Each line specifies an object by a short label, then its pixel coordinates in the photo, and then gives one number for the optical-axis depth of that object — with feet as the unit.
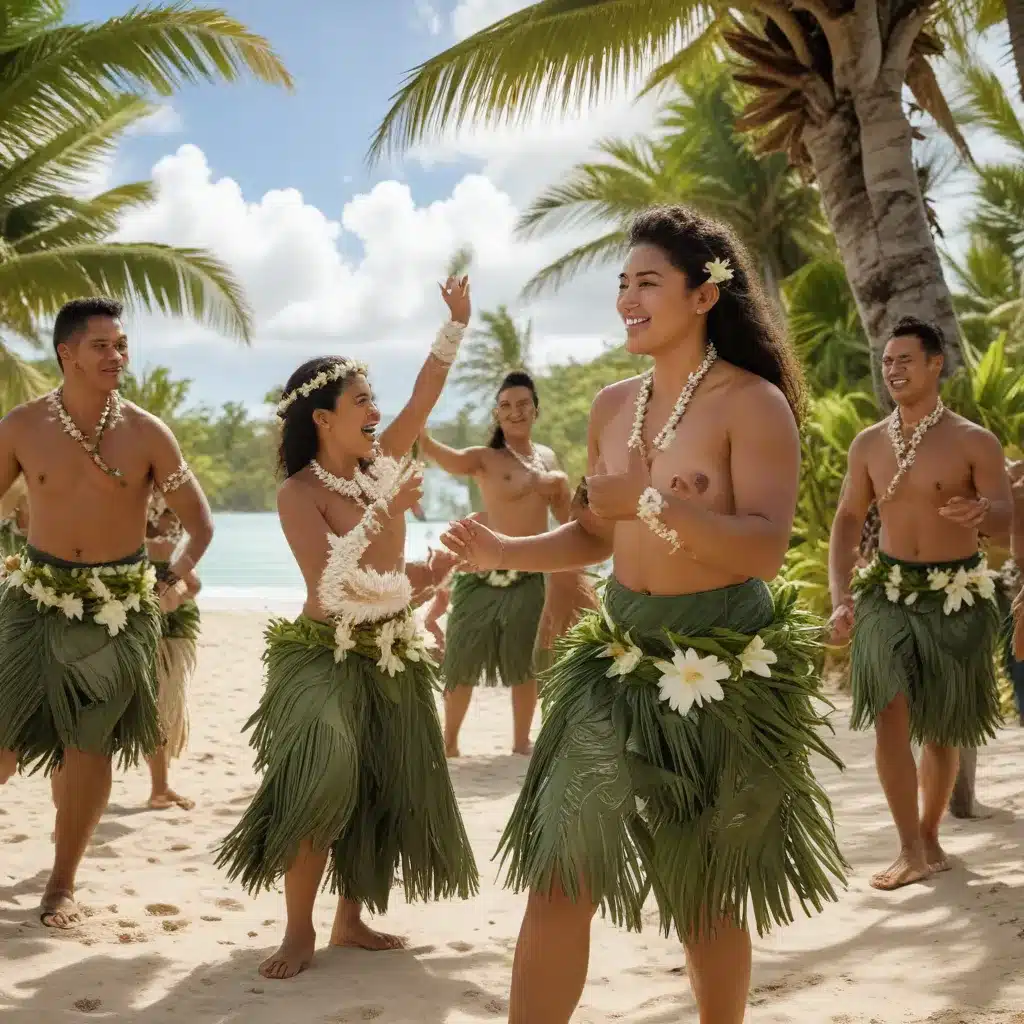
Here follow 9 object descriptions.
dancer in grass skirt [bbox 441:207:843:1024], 7.10
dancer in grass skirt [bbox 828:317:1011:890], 13.05
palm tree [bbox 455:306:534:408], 133.80
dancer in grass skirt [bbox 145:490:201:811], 16.89
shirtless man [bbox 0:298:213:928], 11.97
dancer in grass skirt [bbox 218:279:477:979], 10.22
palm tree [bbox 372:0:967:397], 19.97
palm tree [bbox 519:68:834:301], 65.72
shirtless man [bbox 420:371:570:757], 20.27
